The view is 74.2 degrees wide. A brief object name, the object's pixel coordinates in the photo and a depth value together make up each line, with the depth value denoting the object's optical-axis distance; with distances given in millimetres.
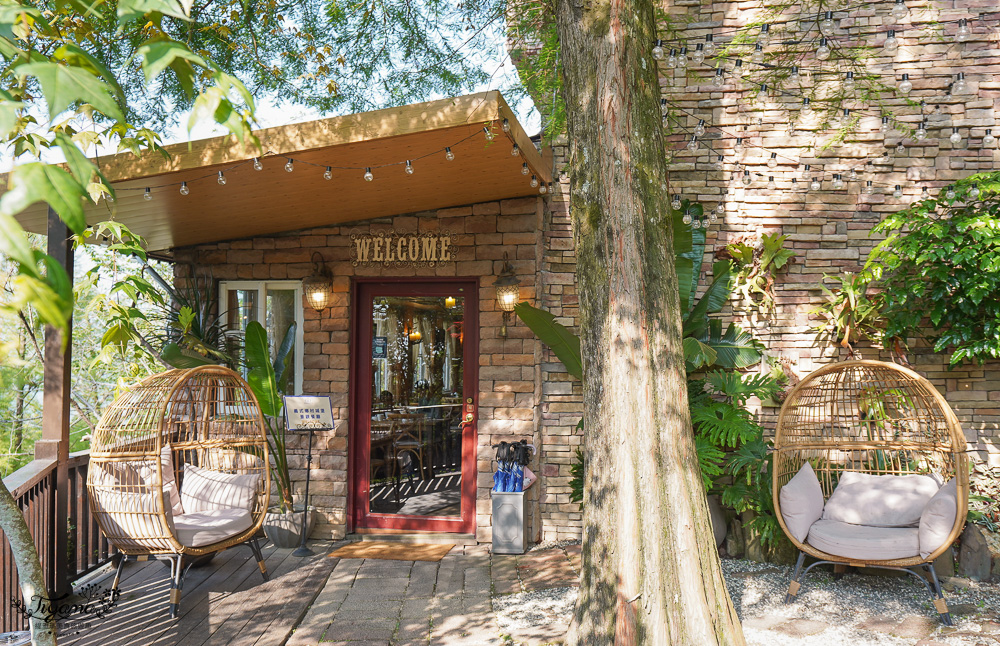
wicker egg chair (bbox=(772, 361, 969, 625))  3723
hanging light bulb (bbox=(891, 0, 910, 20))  3698
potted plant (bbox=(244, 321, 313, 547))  4965
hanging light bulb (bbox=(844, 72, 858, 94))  4001
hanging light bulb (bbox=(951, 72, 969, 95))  5156
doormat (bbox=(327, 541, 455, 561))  4719
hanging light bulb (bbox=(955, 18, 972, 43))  3904
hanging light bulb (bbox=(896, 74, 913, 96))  3880
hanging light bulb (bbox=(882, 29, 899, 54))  3811
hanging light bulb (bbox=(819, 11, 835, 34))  5070
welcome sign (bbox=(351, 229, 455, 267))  5254
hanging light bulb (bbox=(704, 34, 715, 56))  3850
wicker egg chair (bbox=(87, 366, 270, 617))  3650
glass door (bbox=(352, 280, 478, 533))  5273
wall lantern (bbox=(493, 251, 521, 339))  5055
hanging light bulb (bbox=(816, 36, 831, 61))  5172
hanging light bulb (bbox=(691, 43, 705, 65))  3742
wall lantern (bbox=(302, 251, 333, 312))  5254
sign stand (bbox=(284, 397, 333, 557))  4742
